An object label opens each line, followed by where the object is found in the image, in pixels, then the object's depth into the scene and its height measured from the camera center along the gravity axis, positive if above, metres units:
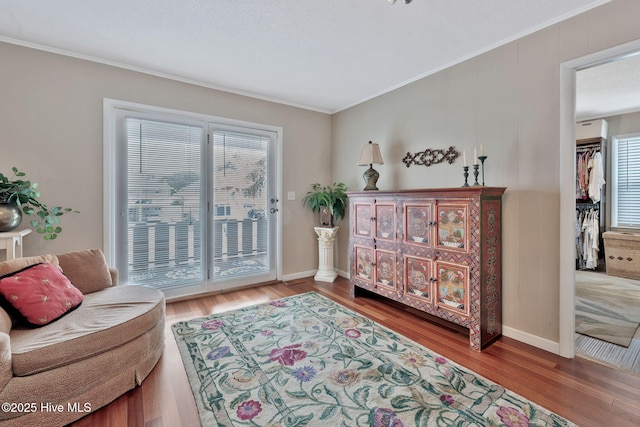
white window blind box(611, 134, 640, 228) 4.07 +0.44
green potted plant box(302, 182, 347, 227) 3.91 +0.14
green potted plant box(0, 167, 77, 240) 2.06 +0.03
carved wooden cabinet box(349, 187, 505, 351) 2.17 -0.38
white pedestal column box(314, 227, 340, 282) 3.93 -0.64
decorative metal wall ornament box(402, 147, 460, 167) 2.76 +0.59
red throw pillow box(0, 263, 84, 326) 1.61 -0.51
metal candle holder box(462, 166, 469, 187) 2.41 +0.33
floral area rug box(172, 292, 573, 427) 1.46 -1.08
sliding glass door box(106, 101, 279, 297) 2.90 +0.11
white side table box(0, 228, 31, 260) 2.05 -0.23
